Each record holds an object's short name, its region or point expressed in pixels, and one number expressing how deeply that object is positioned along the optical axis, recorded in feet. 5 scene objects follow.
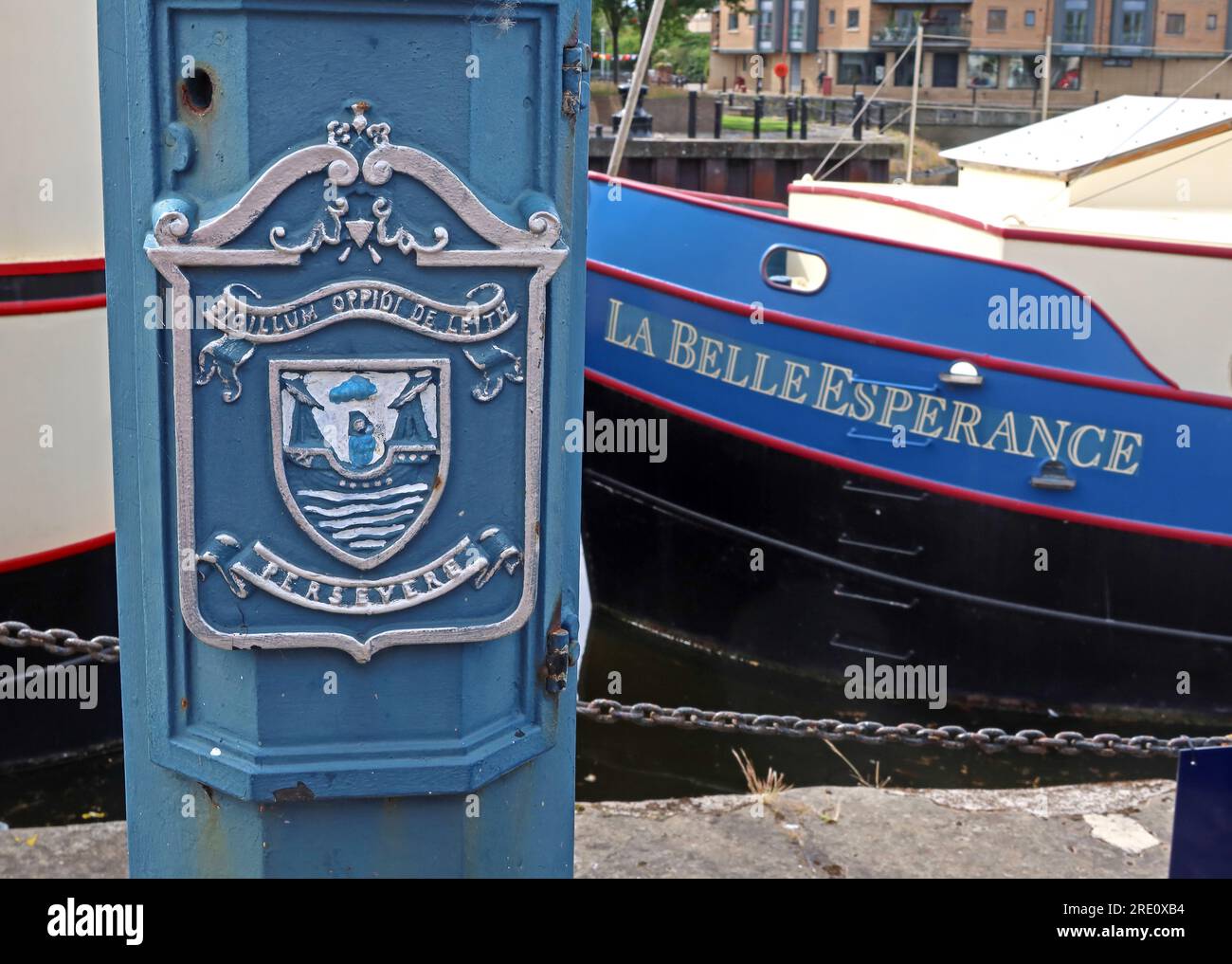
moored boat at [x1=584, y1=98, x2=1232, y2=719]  23.70
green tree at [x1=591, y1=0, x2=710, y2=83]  109.19
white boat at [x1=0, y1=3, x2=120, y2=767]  18.07
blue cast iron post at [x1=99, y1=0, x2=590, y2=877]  6.72
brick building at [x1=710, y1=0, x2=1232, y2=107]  164.45
